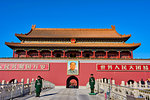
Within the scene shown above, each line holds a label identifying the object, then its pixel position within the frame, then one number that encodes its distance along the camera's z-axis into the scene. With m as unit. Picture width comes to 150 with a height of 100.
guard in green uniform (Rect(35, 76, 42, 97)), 11.10
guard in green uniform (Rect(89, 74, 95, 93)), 12.67
